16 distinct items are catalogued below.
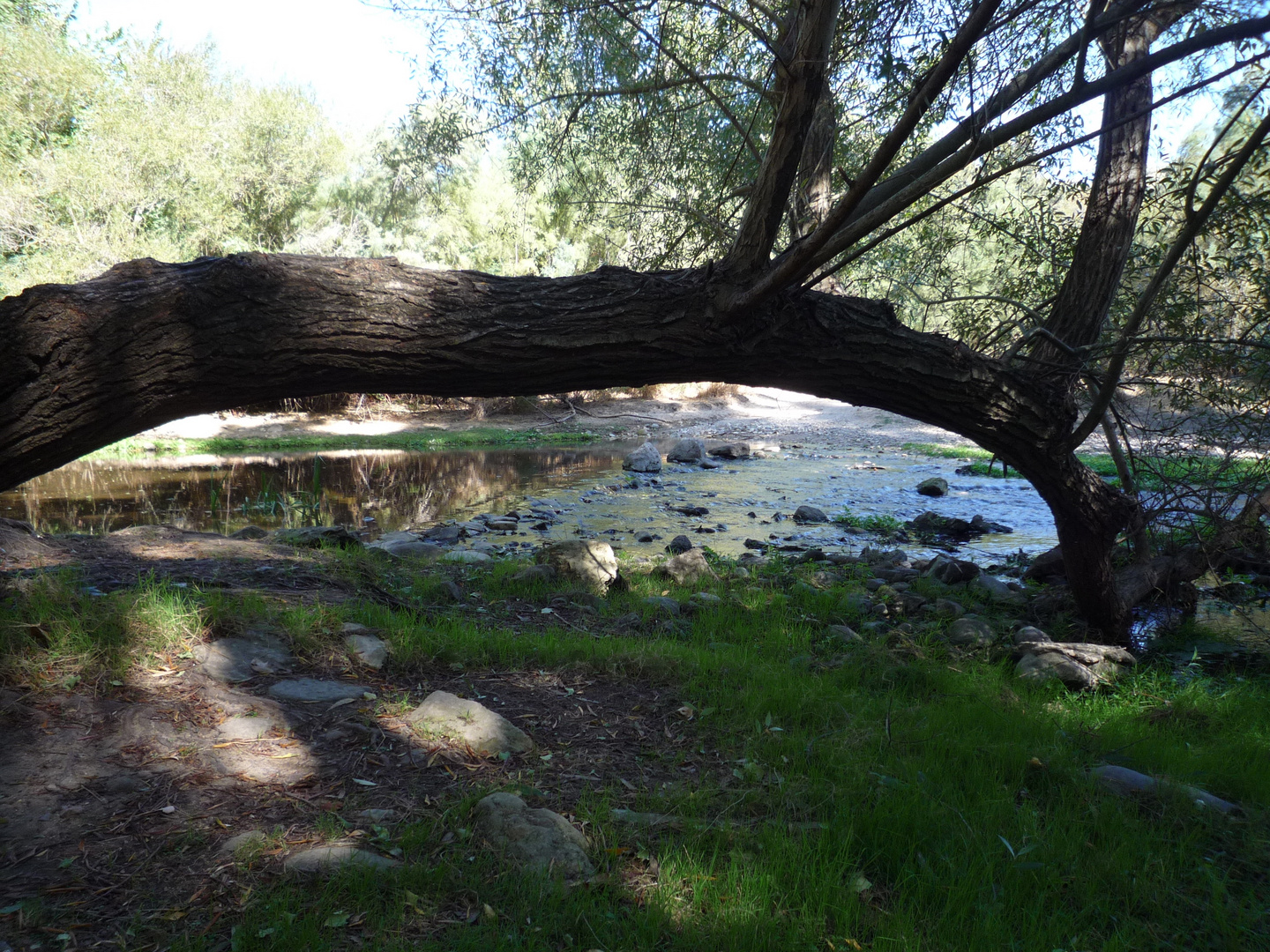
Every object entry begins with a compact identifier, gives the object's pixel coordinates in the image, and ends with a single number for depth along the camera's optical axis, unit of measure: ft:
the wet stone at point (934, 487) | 42.24
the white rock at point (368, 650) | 12.35
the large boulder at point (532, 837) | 7.61
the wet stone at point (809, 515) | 34.81
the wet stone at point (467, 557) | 23.16
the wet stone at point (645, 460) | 51.21
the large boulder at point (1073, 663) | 14.29
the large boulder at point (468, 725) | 10.09
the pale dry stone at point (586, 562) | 19.95
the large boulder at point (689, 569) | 21.44
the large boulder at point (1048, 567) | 23.30
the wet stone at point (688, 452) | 57.41
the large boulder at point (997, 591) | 20.53
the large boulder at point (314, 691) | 10.84
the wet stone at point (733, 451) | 59.98
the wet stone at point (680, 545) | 27.45
